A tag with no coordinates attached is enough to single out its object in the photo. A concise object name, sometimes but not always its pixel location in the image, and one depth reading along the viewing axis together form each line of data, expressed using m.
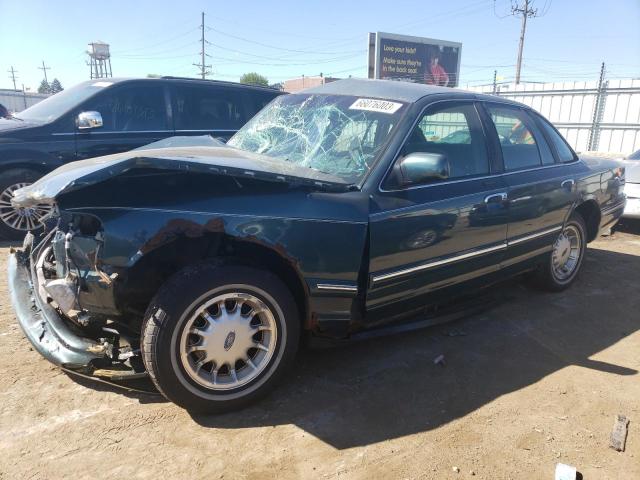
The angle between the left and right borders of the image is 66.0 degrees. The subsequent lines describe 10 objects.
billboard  32.28
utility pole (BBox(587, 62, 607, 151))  14.47
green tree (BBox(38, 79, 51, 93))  87.03
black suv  5.68
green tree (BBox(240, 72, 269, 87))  57.22
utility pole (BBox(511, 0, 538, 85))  37.26
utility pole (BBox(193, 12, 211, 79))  55.69
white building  39.16
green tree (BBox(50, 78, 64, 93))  88.26
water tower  48.03
